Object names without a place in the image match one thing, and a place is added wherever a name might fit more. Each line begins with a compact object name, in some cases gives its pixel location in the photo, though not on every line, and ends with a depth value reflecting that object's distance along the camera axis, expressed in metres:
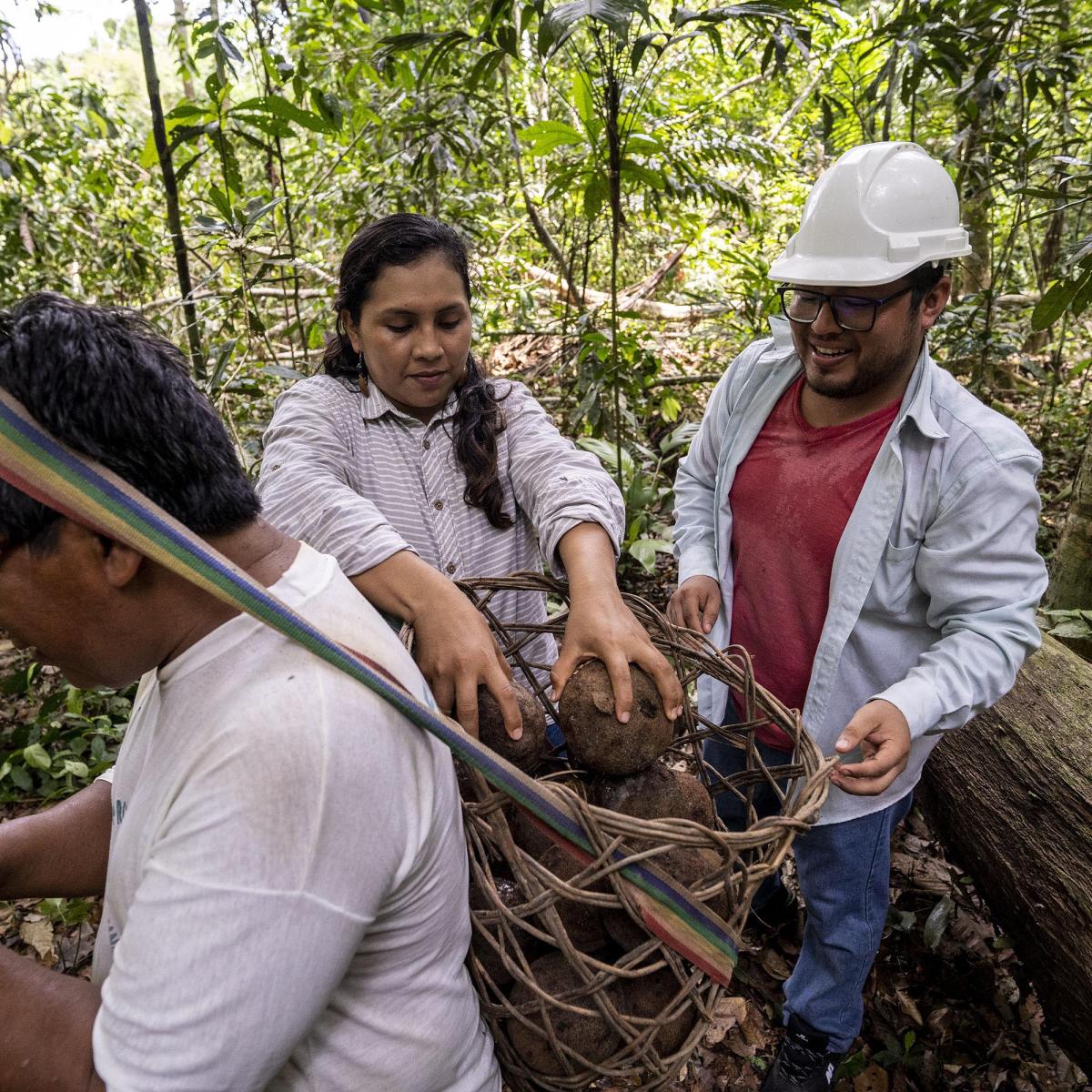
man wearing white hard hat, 1.45
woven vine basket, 0.92
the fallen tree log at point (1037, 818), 1.71
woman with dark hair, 1.42
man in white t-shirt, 0.70
